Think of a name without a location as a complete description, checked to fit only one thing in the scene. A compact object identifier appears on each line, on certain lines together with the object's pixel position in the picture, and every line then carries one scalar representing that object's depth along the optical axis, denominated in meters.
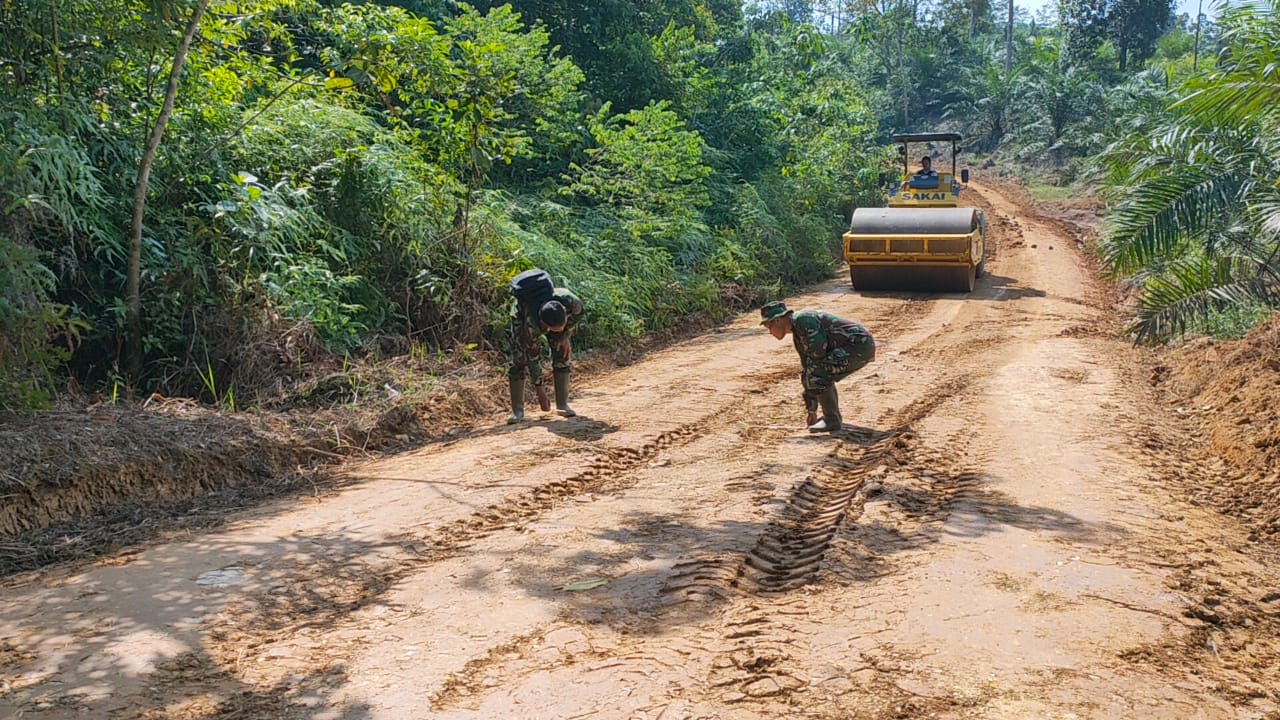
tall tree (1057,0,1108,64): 46.69
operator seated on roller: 19.17
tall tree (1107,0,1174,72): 46.50
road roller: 16.22
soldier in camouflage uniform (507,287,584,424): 8.80
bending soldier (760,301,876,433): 8.15
